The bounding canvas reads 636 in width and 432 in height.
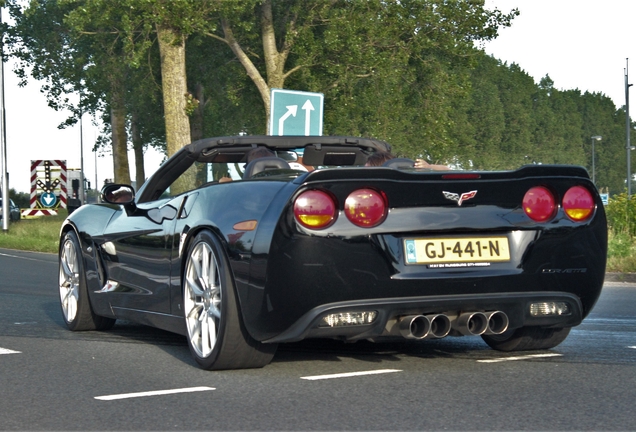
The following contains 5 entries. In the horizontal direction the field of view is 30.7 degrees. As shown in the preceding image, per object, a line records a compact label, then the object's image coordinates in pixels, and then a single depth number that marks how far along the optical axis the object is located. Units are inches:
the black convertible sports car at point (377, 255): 222.4
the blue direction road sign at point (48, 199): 1430.9
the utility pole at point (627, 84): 2038.1
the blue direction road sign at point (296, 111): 621.6
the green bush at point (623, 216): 775.1
